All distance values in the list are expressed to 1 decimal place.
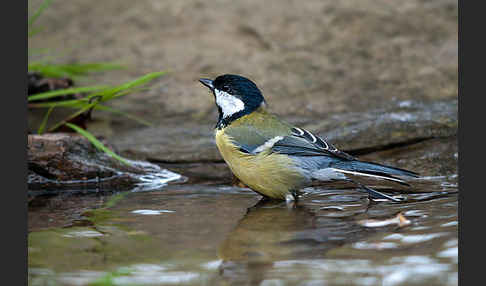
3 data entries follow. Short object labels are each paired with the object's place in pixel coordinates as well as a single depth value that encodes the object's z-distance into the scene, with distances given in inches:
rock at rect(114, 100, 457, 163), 386.3
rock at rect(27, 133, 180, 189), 361.4
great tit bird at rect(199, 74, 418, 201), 313.3
